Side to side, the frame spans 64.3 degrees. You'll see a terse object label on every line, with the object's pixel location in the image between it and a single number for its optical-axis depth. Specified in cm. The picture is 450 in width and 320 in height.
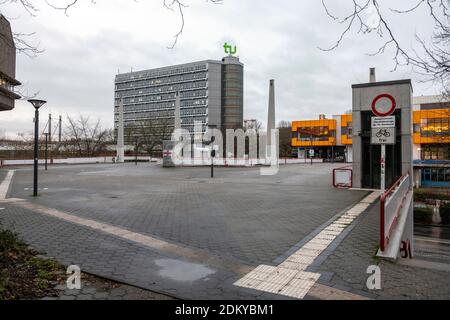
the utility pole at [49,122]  5010
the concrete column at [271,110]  3742
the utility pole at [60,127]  6375
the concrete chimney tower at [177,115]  3856
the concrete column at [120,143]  4727
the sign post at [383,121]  890
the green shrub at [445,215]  1607
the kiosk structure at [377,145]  1519
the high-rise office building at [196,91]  13212
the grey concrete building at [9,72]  2352
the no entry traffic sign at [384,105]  893
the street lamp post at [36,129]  1299
